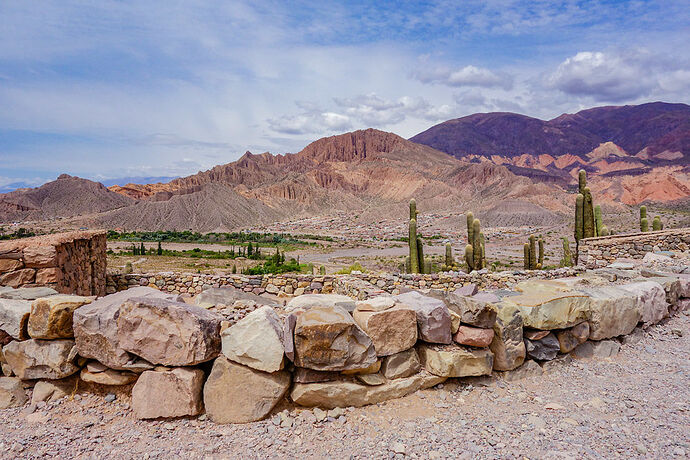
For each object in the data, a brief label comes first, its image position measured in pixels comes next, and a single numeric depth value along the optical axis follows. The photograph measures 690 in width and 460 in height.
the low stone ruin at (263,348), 3.69
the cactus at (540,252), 24.47
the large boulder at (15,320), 4.07
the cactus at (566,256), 21.39
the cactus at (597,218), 22.08
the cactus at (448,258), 23.91
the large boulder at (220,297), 7.33
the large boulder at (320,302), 4.41
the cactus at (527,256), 21.78
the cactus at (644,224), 19.69
